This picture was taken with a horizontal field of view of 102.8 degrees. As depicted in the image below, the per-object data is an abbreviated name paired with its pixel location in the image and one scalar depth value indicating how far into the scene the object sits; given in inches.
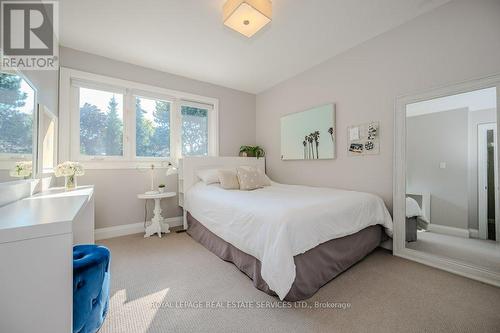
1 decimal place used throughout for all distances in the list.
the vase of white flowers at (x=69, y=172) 81.0
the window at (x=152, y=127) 125.5
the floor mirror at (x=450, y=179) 72.8
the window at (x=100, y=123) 110.3
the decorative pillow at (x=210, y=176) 119.4
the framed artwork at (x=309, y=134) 117.1
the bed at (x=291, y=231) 57.2
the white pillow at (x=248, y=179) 113.1
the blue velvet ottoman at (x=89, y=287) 42.1
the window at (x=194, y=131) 142.8
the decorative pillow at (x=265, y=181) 125.8
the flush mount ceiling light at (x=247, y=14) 70.5
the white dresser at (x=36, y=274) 28.2
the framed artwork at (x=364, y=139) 98.8
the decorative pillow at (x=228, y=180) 112.2
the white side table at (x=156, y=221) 114.1
